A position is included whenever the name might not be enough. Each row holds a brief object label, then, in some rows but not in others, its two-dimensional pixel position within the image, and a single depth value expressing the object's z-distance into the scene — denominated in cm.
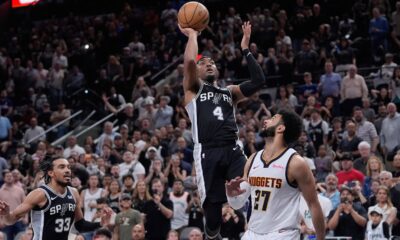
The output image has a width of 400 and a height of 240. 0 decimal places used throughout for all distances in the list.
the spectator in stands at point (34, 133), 2270
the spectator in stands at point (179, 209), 1650
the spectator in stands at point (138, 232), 1469
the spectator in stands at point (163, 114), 2097
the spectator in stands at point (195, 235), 1406
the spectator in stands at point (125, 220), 1543
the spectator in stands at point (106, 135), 2066
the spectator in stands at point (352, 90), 1930
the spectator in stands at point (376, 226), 1348
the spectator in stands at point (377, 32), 2141
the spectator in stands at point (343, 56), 2073
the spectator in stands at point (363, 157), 1658
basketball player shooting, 1016
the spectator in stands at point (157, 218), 1619
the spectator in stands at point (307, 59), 2142
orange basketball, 1026
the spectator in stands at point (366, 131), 1770
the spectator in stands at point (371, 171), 1546
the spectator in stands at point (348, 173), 1600
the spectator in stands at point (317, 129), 1828
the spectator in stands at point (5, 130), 2244
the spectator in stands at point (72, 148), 2013
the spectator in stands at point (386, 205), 1366
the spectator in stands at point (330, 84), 1981
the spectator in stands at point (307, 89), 2014
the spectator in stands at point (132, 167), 1805
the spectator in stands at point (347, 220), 1424
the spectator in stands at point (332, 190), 1503
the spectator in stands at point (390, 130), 1770
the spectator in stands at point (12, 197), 1750
